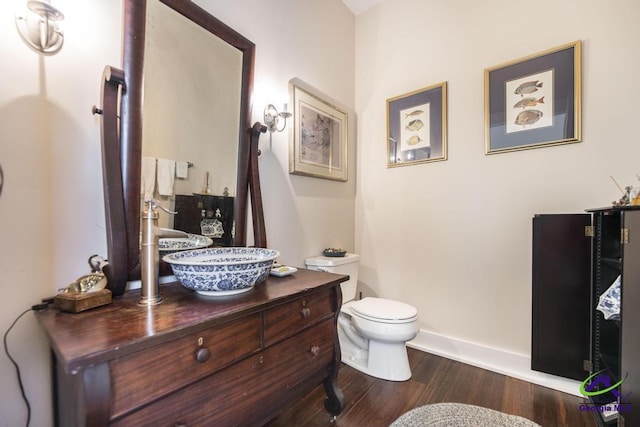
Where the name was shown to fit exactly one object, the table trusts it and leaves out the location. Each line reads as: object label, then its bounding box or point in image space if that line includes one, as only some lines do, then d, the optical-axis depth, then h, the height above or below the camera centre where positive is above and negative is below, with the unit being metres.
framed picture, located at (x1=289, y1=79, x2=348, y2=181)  2.00 +0.60
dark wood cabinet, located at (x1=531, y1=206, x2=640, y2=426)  1.17 -0.50
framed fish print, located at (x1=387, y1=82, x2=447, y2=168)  2.24 +0.71
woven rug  1.43 -1.09
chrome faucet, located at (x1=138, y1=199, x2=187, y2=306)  0.95 -0.16
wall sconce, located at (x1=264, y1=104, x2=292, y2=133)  1.75 +0.60
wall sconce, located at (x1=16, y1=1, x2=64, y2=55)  0.90 +0.61
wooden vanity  0.66 -0.44
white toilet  1.77 -0.79
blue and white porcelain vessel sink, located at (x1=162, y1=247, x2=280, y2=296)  0.96 -0.23
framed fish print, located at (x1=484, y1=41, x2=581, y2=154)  1.75 +0.74
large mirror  1.08 +0.40
